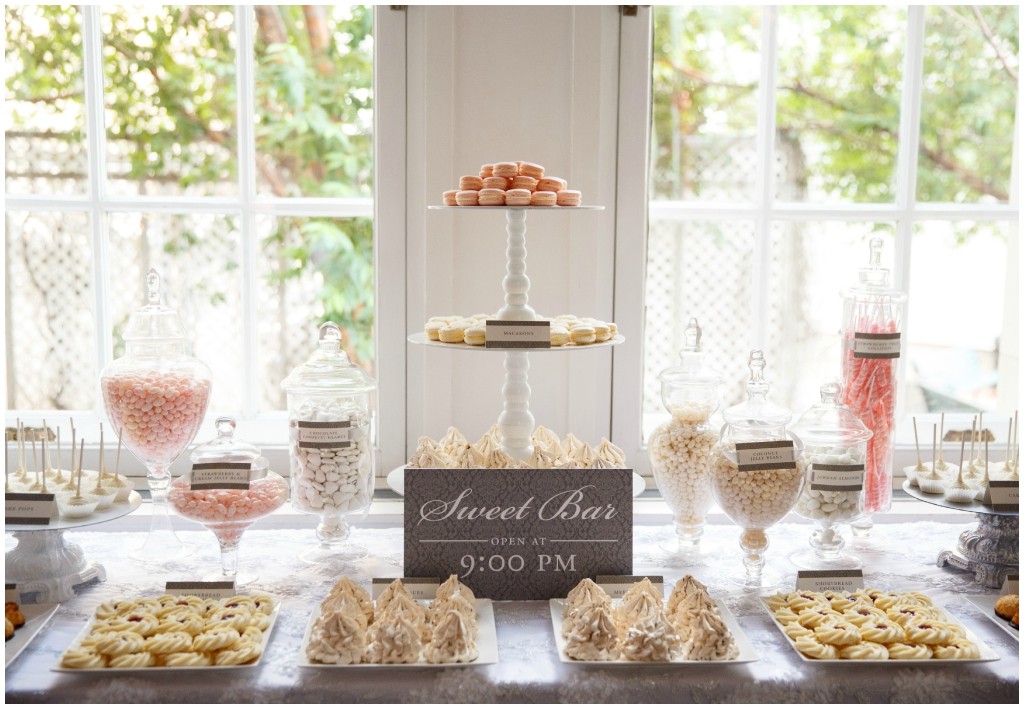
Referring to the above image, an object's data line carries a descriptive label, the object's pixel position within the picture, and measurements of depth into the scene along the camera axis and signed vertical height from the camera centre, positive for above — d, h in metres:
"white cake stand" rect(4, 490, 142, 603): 1.42 -0.47
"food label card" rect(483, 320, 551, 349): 1.54 -0.12
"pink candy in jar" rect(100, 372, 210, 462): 1.55 -0.25
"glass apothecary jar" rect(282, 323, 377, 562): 1.50 -0.28
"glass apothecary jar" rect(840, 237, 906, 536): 1.60 -0.15
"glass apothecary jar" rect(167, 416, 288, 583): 1.44 -0.36
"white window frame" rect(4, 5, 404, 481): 1.87 +0.11
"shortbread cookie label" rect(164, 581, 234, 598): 1.40 -0.50
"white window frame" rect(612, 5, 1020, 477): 1.89 +0.12
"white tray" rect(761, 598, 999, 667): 1.24 -0.52
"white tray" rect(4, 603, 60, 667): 1.24 -0.52
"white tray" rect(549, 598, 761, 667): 1.23 -0.51
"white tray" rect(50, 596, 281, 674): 1.19 -0.53
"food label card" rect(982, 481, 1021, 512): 1.53 -0.37
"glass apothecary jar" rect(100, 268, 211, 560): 1.56 -0.23
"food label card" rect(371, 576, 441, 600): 1.40 -0.49
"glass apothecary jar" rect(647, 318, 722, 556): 1.57 -0.30
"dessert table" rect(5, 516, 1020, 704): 1.18 -0.54
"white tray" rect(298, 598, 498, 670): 1.22 -0.52
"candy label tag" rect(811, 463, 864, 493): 1.50 -0.34
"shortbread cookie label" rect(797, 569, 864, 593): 1.45 -0.49
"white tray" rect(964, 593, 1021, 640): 1.34 -0.51
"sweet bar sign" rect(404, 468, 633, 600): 1.41 -0.40
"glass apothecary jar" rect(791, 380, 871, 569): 1.50 -0.33
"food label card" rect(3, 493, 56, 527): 1.43 -0.39
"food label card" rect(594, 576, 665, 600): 1.41 -0.48
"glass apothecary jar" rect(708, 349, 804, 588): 1.44 -0.31
